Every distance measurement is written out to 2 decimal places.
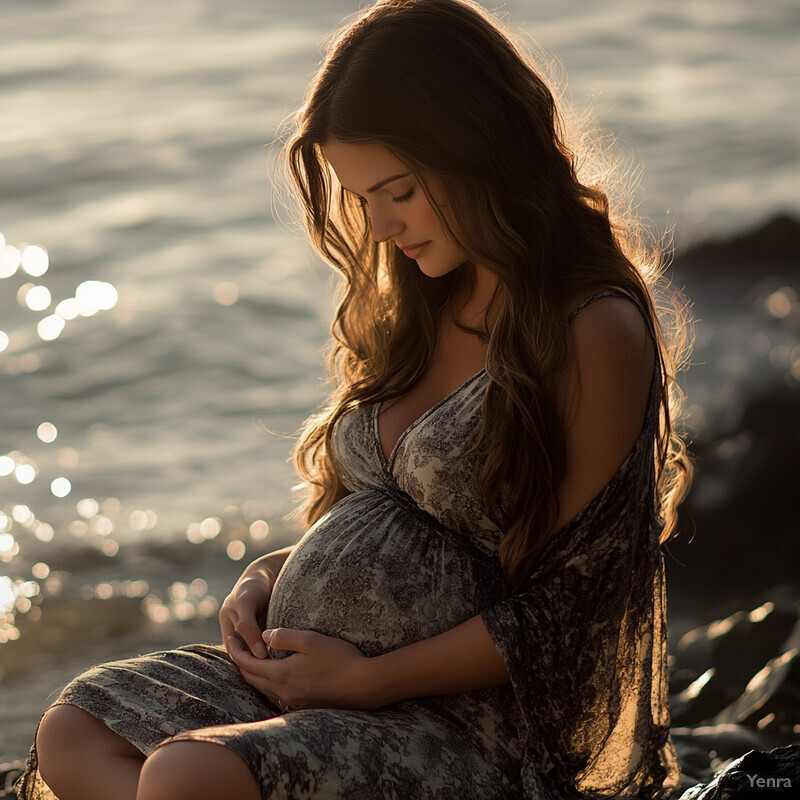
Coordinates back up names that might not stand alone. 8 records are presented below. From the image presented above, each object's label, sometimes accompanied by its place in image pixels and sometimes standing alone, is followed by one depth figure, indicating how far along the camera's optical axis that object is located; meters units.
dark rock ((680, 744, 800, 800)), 2.28
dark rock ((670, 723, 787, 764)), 3.41
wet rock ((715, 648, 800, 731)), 3.53
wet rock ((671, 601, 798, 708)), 3.96
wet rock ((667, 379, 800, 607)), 4.82
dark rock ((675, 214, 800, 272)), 8.29
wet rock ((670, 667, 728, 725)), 3.88
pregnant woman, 2.56
